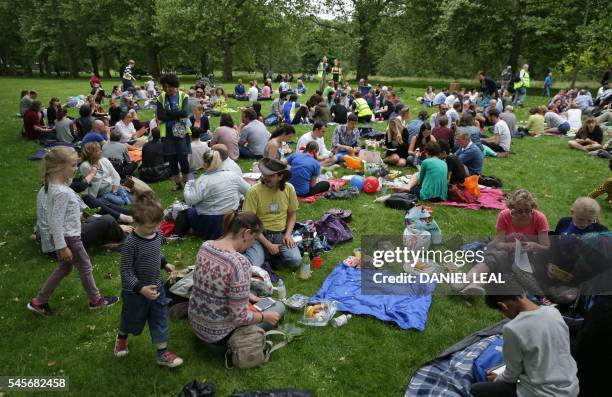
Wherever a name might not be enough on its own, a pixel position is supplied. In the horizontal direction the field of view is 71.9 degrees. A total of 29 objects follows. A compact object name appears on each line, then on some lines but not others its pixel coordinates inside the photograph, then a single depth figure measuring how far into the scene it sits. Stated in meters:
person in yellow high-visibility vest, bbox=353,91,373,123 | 17.44
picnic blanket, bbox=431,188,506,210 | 8.66
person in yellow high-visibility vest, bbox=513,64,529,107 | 21.65
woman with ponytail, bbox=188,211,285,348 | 3.80
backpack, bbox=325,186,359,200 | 9.05
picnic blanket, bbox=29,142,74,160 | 11.95
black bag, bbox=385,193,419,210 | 8.55
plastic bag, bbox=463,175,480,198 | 8.86
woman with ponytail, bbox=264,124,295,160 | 9.21
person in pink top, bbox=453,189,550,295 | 5.47
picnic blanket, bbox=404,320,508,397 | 3.93
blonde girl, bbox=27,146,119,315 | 4.50
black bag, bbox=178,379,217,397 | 3.82
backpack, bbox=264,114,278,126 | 16.78
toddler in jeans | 3.83
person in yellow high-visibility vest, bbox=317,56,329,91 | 23.90
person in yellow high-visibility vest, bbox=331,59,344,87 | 25.52
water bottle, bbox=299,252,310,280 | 6.01
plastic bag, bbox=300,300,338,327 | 5.01
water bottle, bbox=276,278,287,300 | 5.45
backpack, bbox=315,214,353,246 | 7.12
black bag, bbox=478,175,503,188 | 10.00
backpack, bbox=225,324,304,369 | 4.15
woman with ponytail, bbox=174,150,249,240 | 6.52
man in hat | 5.76
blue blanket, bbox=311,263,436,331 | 5.10
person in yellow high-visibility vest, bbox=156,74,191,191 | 8.27
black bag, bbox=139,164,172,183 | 9.95
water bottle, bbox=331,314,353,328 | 5.02
